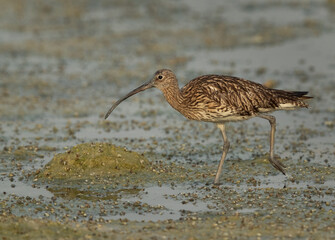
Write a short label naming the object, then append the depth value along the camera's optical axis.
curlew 12.93
